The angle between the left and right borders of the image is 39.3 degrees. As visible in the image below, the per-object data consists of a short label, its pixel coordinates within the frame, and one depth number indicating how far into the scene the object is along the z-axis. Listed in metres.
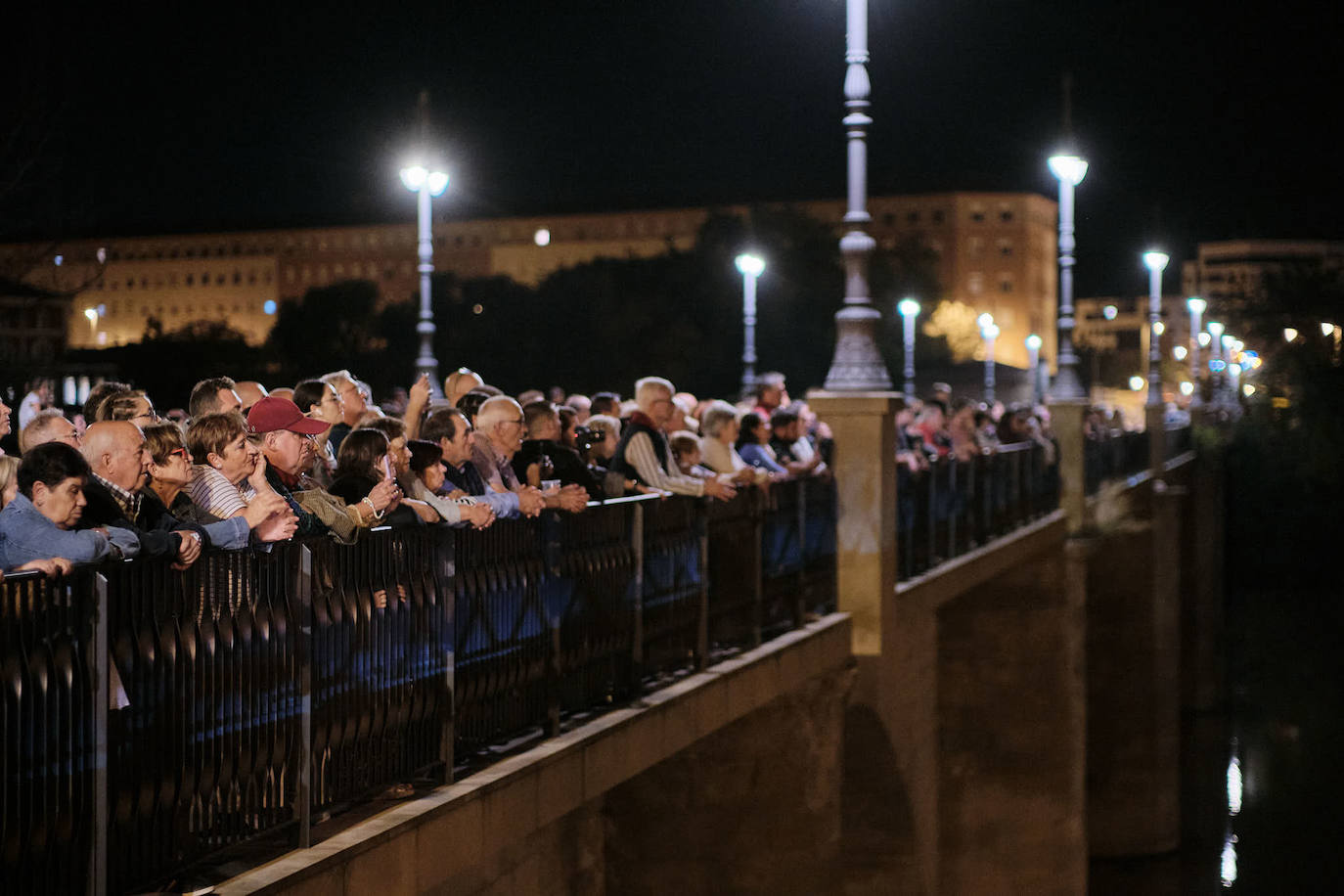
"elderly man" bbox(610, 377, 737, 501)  9.41
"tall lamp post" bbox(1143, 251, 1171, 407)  37.53
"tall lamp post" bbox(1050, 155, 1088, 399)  25.00
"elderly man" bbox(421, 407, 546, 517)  7.41
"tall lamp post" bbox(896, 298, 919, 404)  50.14
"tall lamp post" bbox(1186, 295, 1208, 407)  54.59
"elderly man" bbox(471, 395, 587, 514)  7.91
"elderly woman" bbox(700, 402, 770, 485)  10.56
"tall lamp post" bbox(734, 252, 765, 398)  35.85
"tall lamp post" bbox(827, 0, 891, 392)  12.86
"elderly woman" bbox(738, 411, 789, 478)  11.75
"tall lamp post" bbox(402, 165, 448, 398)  20.89
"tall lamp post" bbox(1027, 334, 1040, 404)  78.68
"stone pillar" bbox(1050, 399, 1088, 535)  24.66
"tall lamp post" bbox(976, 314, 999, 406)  57.82
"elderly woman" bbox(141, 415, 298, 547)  5.51
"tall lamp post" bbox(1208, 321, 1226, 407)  64.39
